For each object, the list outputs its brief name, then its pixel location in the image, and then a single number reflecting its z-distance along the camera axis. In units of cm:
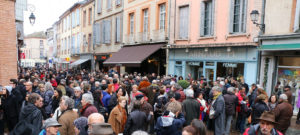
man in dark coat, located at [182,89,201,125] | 566
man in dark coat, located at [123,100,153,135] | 443
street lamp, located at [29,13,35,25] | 1123
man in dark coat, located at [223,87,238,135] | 638
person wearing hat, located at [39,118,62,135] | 311
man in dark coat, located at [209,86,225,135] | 605
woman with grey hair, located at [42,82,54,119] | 606
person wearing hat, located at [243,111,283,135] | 329
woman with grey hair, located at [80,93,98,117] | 439
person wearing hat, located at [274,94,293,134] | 519
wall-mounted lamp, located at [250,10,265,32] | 930
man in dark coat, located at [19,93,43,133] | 417
